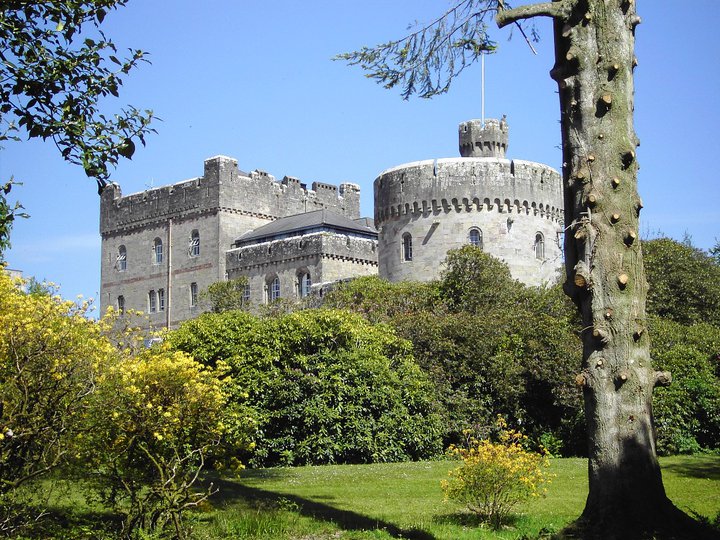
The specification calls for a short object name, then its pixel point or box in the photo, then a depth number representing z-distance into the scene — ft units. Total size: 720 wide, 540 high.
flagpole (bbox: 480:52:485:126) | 168.16
